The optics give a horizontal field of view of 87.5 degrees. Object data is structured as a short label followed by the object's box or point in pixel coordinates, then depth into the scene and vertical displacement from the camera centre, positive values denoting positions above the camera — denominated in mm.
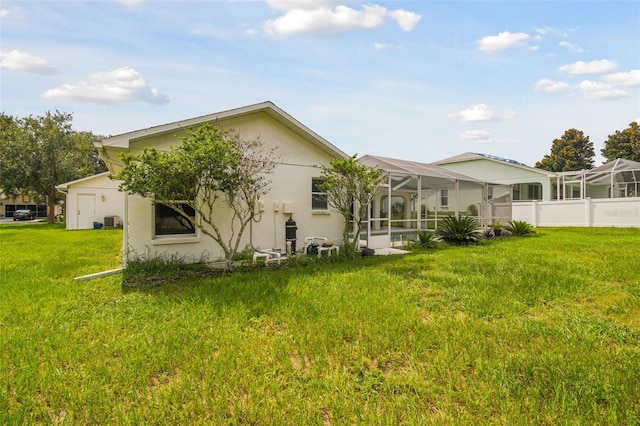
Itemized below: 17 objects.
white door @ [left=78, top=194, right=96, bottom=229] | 21719 +538
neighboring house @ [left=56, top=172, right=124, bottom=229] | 21500 +1049
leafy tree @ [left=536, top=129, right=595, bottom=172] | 39469 +7437
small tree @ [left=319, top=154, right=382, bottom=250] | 9680 +912
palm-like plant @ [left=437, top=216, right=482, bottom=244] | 13062 -612
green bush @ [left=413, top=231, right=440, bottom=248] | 12320 -913
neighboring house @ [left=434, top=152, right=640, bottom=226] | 18766 +1670
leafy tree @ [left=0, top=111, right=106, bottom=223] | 25016 +4877
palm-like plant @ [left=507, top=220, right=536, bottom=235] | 16109 -664
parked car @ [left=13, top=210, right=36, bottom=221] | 37469 +415
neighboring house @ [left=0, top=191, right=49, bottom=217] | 45125 +1624
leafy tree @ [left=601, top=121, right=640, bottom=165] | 36375 +7846
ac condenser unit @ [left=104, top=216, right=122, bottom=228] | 22172 -203
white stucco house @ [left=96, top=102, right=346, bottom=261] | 8414 +758
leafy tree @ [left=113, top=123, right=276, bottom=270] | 6900 +979
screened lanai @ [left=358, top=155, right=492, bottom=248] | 12633 +849
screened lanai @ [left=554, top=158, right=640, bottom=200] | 20922 +2410
